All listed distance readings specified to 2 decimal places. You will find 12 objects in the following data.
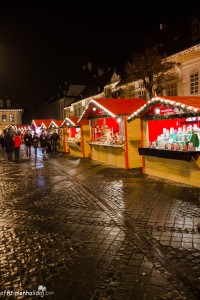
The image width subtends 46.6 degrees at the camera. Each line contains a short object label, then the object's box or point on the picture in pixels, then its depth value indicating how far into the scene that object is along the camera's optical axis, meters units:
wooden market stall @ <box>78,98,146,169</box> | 10.69
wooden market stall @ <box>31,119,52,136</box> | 23.70
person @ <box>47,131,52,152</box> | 20.94
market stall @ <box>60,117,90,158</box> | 15.75
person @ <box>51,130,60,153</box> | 20.05
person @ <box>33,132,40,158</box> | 18.27
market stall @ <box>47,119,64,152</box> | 20.50
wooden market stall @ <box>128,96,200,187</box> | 7.17
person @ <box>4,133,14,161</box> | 15.47
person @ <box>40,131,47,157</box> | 21.30
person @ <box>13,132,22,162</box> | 15.39
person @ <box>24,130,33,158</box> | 17.57
